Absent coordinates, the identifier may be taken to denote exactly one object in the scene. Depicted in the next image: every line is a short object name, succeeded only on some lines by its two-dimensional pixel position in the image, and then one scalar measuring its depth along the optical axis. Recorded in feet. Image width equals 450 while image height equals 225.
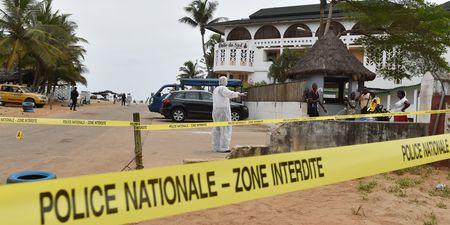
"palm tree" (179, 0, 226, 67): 167.12
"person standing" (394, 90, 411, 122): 37.10
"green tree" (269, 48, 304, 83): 126.00
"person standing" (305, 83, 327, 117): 47.29
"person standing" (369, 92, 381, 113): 39.93
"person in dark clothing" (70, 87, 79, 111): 97.61
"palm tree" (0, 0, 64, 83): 104.47
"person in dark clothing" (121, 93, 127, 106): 153.83
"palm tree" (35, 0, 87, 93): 121.19
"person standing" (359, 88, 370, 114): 42.46
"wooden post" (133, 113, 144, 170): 21.38
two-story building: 141.90
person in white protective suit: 31.12
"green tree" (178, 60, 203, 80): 221.72
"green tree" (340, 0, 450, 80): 75.46
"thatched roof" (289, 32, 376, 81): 61.26
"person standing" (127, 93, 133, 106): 159.53
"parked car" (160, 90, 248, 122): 65.57
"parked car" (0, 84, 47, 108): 97.81
